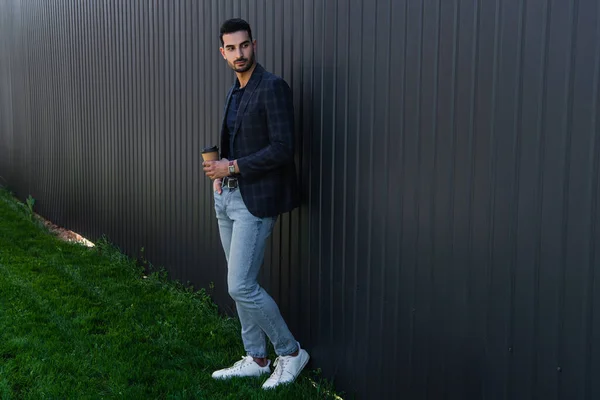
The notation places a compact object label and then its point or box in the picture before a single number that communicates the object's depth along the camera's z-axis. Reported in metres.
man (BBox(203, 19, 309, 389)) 3.85
